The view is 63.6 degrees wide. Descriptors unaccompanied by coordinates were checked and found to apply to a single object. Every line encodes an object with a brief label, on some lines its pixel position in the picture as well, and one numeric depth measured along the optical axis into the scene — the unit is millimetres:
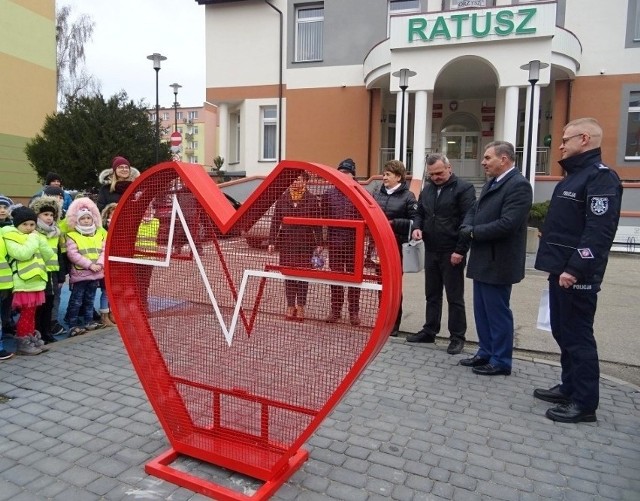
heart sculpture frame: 2326
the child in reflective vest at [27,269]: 4512
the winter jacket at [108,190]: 5812
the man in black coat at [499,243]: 4133
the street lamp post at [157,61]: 18109
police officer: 3277
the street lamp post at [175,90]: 26569
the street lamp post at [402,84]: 14695
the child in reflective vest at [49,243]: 4918
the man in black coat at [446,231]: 4839
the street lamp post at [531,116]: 12866
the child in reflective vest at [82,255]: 5223
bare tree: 30672
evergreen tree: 16234
